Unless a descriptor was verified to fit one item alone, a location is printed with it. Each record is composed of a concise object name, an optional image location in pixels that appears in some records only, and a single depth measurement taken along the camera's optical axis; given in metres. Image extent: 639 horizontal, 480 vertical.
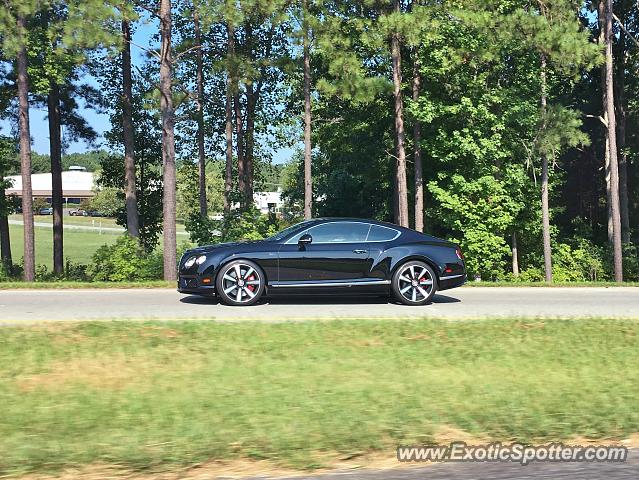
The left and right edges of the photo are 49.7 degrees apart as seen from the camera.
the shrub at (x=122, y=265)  24.38
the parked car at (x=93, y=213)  119.75
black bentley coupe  11.80
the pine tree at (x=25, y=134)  25.21
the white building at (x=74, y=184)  143.12
